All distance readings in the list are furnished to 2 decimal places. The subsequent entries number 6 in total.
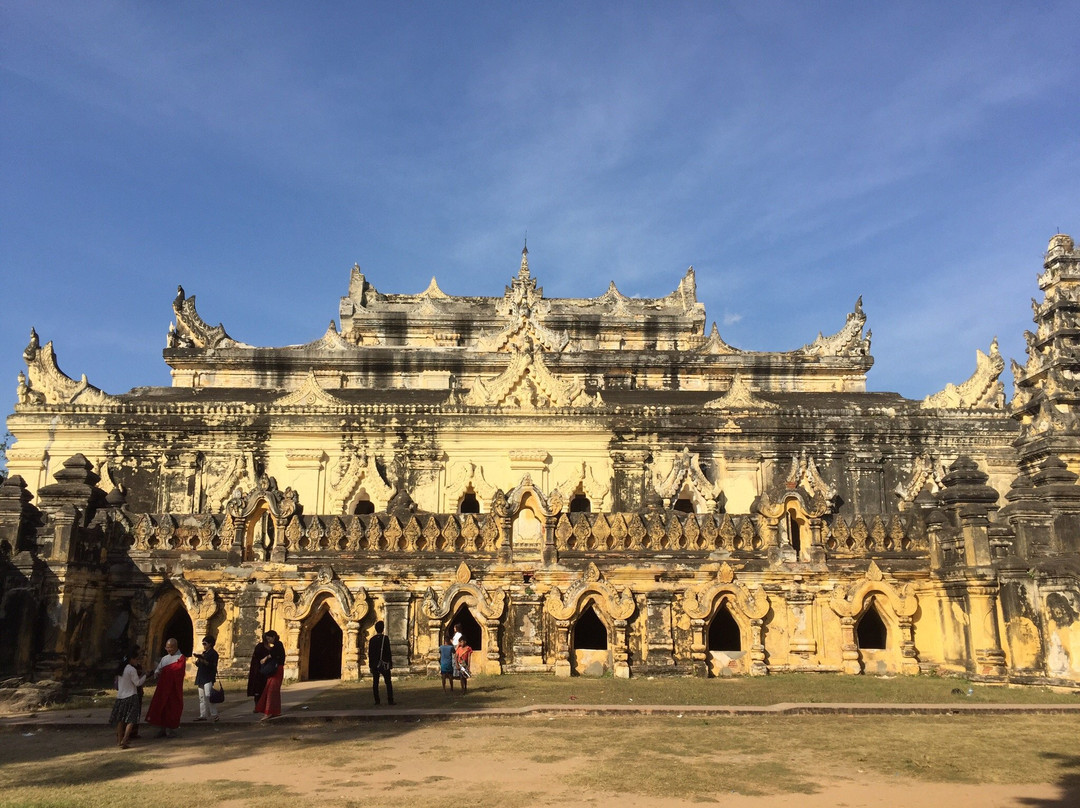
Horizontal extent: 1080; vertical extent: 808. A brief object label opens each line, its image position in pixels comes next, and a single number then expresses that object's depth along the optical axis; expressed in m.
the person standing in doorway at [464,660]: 16.61
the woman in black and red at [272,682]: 13.33
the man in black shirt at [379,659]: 14.99
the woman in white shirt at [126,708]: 11.74
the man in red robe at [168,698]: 12.66
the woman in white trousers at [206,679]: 13.65
